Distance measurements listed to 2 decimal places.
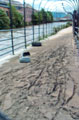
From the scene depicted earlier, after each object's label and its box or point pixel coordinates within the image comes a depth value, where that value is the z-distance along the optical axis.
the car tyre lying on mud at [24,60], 4.73
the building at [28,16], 13.52
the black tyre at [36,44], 7.96
